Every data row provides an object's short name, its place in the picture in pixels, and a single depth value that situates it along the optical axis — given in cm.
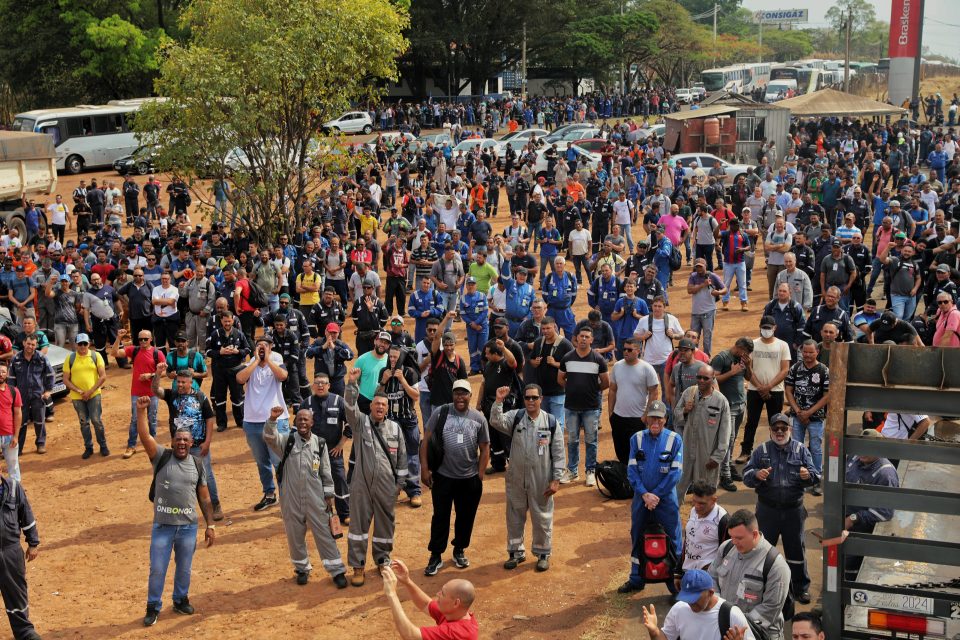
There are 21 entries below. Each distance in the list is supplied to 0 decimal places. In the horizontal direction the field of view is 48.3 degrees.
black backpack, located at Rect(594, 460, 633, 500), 1150
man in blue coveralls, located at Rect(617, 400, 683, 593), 927
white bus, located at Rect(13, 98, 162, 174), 3881
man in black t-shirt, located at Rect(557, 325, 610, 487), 1154
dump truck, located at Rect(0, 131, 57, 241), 2750
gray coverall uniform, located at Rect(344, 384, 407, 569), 978
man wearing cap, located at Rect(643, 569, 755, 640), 649
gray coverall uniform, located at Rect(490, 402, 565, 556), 984
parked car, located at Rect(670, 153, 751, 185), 3130
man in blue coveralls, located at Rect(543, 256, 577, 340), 1508
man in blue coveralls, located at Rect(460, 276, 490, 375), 1504
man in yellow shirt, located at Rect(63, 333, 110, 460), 1369
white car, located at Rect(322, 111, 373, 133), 4839
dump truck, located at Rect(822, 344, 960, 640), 654
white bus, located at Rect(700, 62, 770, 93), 7219
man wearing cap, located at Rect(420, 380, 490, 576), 977
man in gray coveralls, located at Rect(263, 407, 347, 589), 966
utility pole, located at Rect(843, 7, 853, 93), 5329
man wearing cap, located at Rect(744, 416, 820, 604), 898
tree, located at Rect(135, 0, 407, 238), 2136
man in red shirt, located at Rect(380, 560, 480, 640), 623
